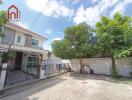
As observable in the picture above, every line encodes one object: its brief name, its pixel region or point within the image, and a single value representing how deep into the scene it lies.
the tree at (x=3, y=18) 4.04
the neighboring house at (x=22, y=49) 7.34
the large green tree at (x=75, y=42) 10.73
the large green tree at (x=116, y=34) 8.82
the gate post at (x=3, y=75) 5.10
